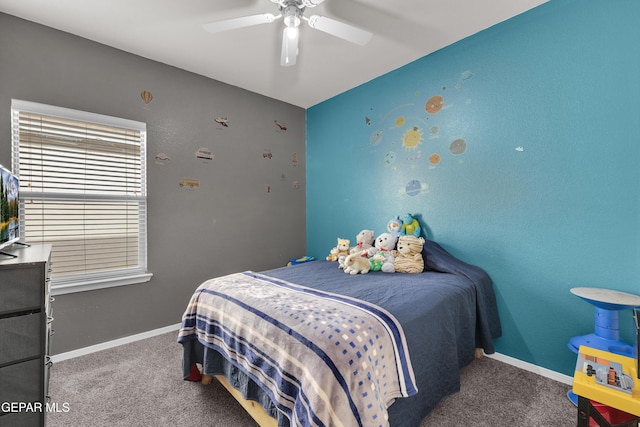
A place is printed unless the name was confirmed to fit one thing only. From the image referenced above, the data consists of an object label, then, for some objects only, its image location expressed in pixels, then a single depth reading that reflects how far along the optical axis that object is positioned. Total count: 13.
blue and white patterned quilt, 1.13
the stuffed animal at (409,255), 2.45
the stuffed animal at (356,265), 2.42
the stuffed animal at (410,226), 2.73
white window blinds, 2.22
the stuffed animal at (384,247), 2.58
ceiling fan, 1.80
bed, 1.16
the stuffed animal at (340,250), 2.97
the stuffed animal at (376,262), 2.50
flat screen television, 1.45
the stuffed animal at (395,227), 2.82
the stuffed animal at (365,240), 2.92
